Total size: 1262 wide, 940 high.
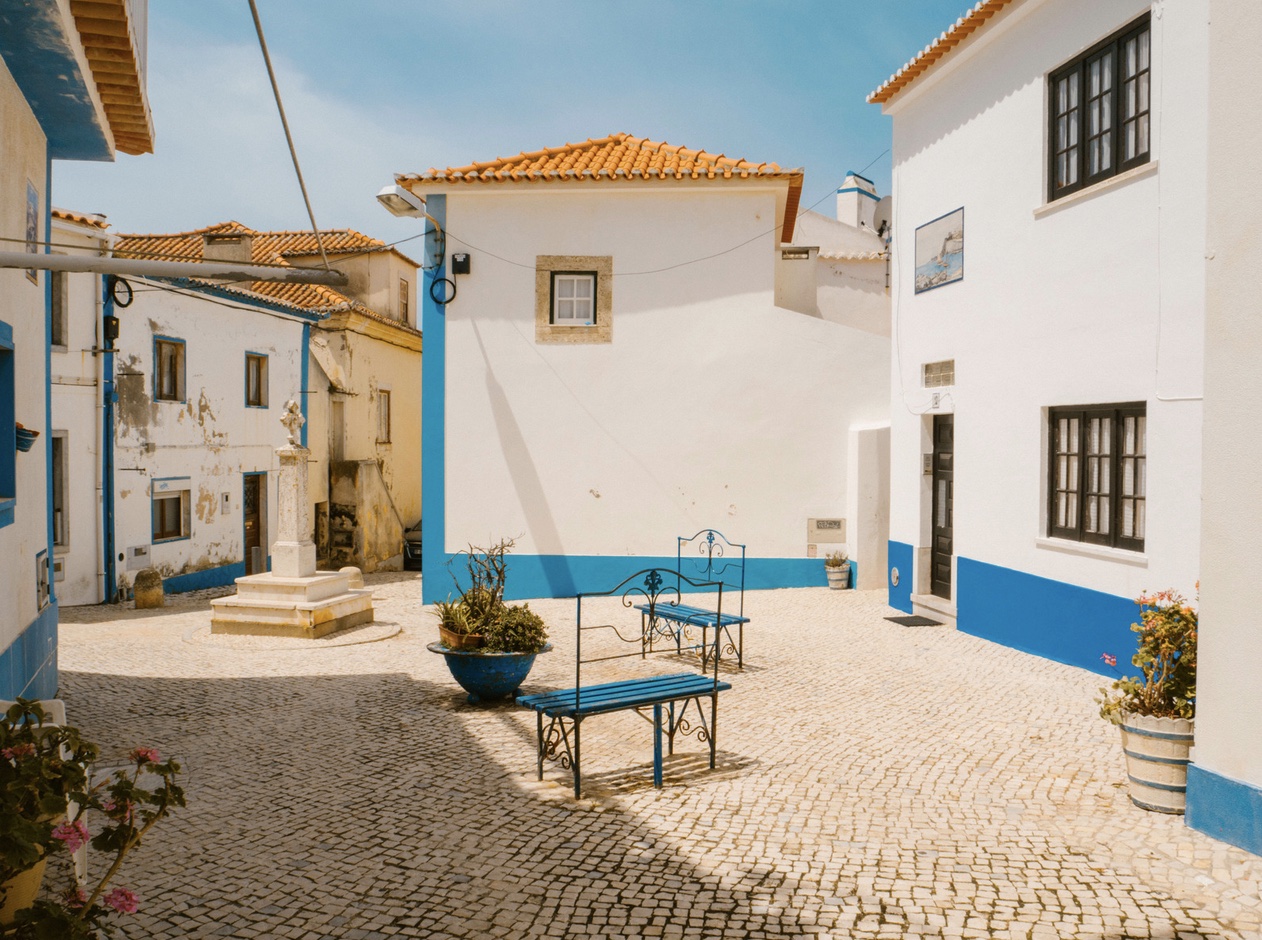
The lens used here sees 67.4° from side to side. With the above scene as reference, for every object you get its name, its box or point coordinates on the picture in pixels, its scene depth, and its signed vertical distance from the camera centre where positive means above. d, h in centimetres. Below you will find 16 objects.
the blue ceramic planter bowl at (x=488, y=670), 729 -168
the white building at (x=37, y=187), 575 +185
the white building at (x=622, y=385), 1329 +99
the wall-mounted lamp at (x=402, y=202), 1248 +339
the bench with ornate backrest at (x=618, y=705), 554 -149
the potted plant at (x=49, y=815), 272 -114
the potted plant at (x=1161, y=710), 497 -137
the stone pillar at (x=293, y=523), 1135 -85
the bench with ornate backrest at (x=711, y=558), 1318 -144
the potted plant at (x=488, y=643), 732 -147
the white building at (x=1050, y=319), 743 +132
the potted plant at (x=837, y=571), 1320 -159
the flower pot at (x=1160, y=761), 496 -160
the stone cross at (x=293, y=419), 1194 +43
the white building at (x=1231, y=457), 438 +1
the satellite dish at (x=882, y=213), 2469 +645
